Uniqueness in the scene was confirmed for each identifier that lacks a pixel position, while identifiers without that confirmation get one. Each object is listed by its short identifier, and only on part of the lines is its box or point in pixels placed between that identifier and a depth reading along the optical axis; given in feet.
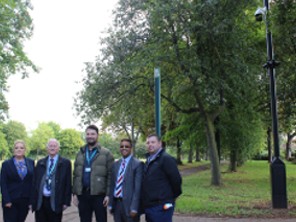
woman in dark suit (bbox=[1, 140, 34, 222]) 18.69
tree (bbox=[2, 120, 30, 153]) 341.62
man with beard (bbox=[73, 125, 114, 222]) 17.56
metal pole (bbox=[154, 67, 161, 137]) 22.75
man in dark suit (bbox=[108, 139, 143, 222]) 15.69
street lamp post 30.81
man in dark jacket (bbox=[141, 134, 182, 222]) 15.29
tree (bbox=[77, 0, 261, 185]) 44.34
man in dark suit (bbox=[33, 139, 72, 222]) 17.94
